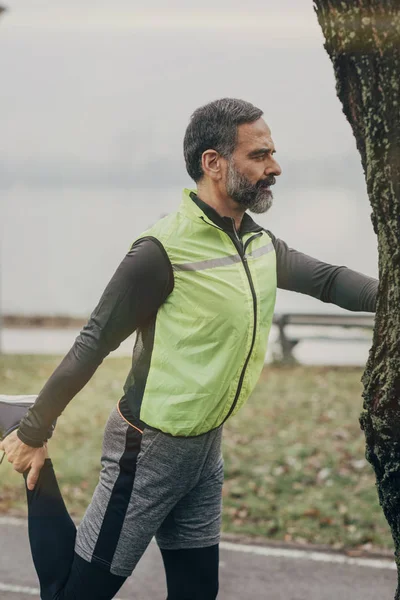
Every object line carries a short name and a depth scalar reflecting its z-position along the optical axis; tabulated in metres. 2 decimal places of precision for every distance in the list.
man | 2.81
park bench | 11.12
